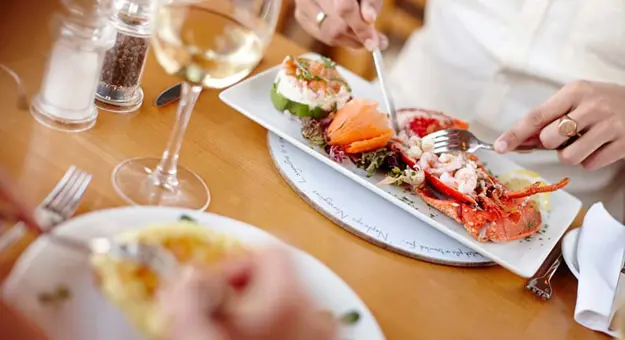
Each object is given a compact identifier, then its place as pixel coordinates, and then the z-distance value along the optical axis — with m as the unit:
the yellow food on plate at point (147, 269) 0.52
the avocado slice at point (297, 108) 1.12
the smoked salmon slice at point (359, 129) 1.06
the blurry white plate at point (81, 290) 0.56
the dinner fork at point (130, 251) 0.54
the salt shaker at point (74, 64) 0.86
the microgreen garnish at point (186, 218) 0.73
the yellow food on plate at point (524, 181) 1.17
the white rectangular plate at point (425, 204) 0.97
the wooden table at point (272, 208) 0.82
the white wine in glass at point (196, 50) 0.74
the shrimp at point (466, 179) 1.03
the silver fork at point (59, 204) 0.65
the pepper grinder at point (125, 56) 0.96
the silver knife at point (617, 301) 0.92
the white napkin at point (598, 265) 0.93
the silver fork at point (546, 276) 0.95
